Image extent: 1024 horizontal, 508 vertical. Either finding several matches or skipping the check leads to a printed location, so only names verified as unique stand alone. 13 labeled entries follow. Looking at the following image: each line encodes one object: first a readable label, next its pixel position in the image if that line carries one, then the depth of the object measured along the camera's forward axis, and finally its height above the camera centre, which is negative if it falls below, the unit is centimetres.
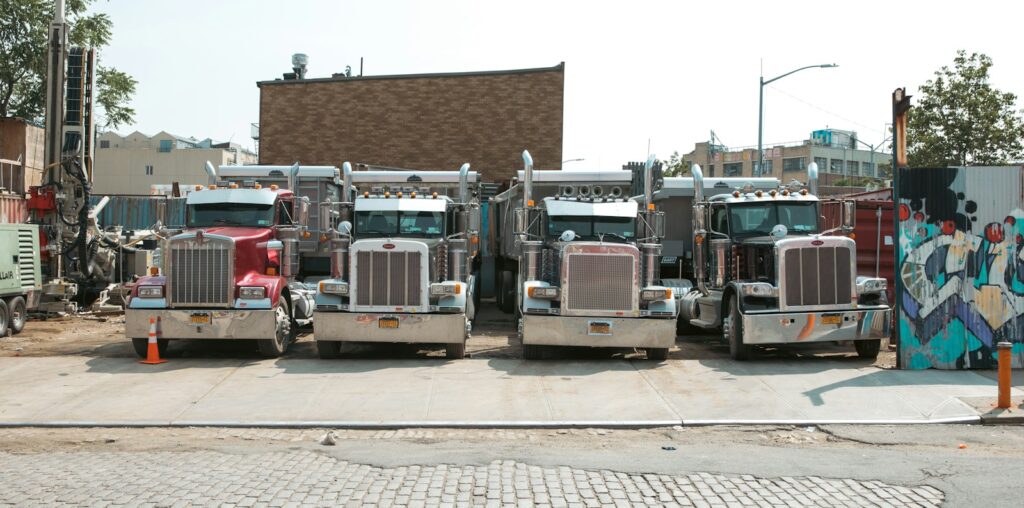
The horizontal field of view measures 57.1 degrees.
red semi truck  1498 -97
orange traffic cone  1486 -182
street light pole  3180 +448
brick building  3472 +444
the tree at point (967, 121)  3148 +415
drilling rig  2352 +156
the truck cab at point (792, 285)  1465 -68
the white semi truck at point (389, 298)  1487 -96
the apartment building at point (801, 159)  8731 +810
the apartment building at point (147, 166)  7100 +525
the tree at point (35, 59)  3794 +715
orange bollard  1087 -151
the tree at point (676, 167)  6422 +523
